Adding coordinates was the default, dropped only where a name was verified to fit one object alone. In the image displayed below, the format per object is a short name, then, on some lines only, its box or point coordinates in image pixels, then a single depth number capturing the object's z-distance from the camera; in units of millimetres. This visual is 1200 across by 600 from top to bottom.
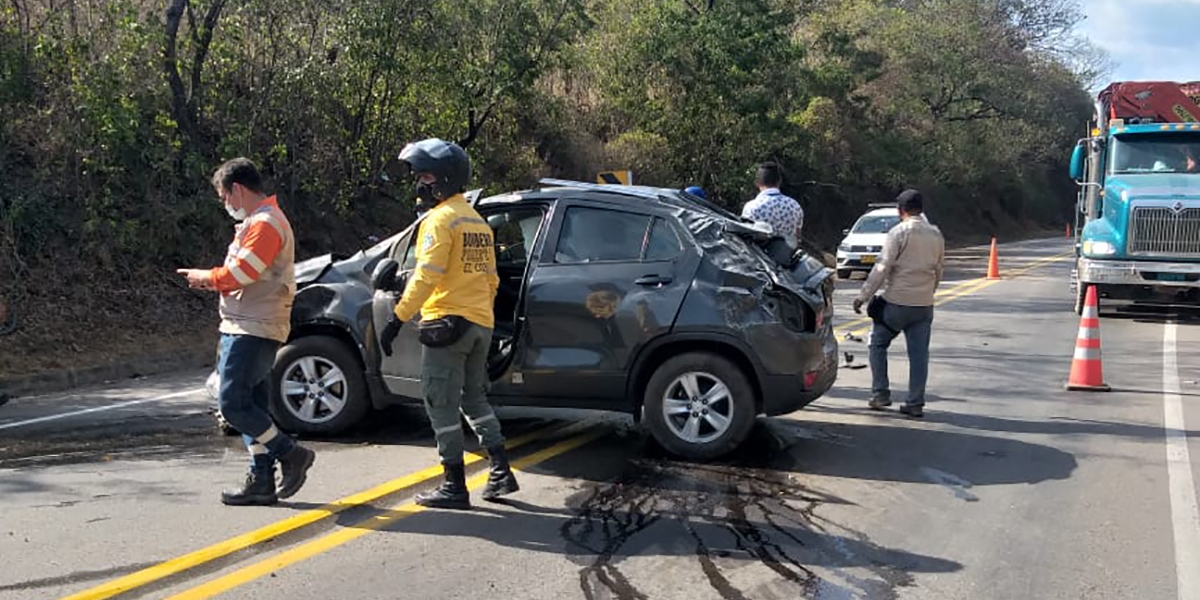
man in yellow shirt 5562
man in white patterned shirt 8836
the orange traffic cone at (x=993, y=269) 25483
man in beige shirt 8531
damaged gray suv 6875
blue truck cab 15422
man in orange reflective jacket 5574
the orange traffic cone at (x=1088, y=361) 10133
